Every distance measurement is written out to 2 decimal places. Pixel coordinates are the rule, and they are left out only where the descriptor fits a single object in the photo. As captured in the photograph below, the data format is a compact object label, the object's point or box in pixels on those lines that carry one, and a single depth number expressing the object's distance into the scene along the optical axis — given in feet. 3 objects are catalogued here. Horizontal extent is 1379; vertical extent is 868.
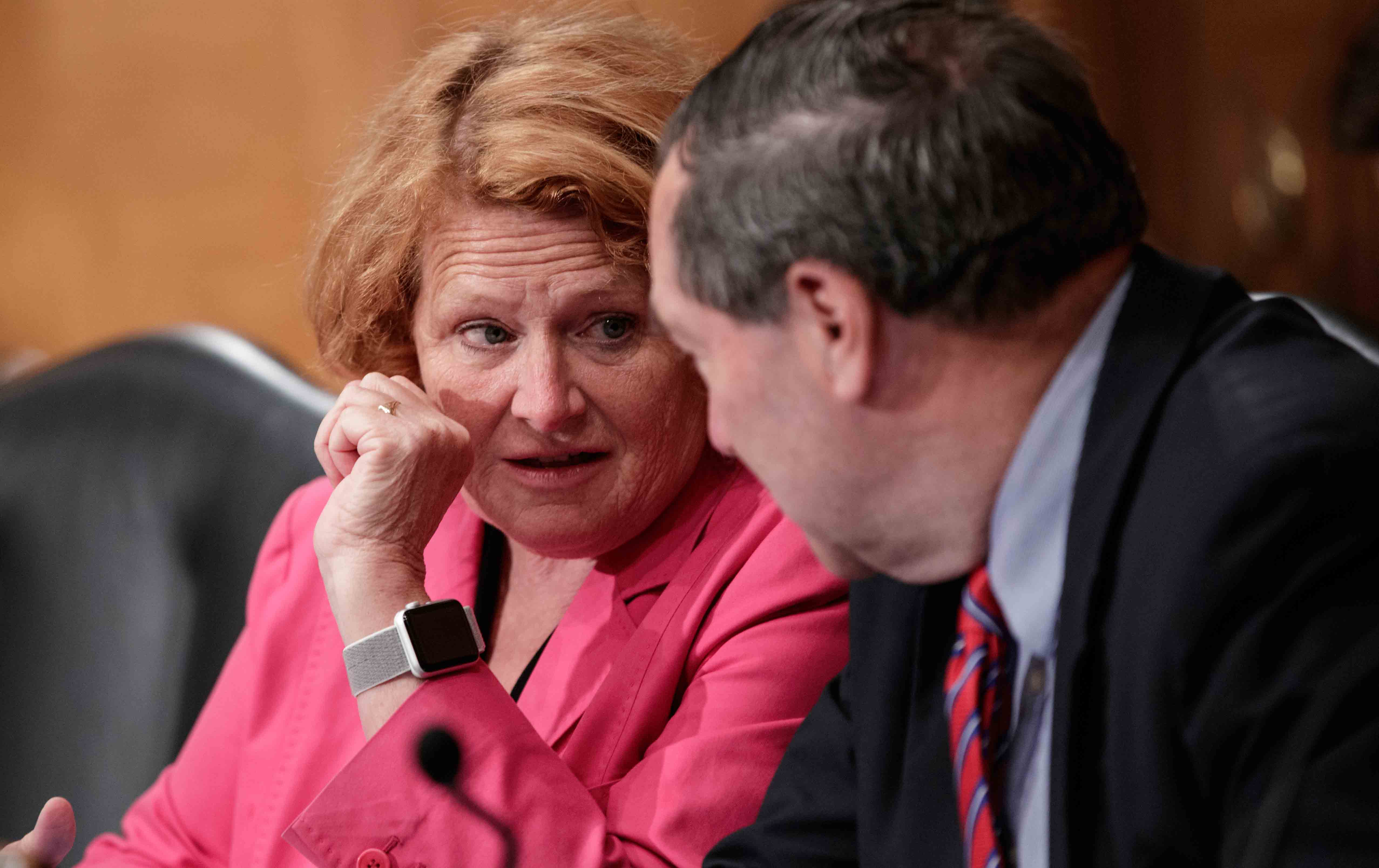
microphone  12.26
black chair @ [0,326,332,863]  13.61
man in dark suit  11.51
